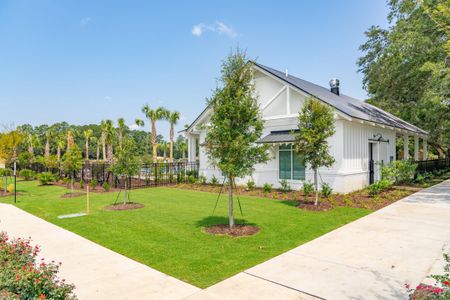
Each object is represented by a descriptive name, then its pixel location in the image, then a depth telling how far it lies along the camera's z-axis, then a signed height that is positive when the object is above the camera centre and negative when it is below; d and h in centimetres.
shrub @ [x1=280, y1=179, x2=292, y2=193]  1317 -150
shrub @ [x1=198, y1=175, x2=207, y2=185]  1705 -151
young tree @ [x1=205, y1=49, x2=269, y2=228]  634 +81
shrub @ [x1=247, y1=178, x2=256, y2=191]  1402 -152
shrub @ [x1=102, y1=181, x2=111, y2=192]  1449 -163
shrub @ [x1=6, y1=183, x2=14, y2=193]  1429 -167
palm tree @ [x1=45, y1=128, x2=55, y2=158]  4716 +440
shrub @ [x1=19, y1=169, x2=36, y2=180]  2199 -135
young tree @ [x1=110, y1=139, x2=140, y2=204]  1016 -14
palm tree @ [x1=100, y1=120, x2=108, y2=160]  4024 +487
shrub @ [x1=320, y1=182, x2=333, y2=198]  1066 -143
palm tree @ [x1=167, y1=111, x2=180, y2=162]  3910 +584
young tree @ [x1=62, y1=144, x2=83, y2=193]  1484 -7
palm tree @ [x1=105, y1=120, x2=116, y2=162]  3864 +407
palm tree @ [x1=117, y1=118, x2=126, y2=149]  3686 +492
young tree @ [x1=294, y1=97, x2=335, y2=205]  916 +81
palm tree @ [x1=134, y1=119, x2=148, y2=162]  4078 +551
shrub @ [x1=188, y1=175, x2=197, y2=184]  1703 -144
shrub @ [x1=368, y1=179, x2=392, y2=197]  1103 -132
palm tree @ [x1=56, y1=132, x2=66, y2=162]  4993 +386
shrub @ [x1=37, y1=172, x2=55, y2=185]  1781 -137
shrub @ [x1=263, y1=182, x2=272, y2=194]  1267 -158
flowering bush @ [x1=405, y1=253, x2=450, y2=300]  231 -125
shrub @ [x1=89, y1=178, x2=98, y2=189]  1525 -152
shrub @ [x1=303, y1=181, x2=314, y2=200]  1092 -137
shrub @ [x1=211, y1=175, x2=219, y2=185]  1614 -147
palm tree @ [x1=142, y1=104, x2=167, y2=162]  3750 +636
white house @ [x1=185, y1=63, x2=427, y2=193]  1202 +84
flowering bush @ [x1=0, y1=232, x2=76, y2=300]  272 -136
